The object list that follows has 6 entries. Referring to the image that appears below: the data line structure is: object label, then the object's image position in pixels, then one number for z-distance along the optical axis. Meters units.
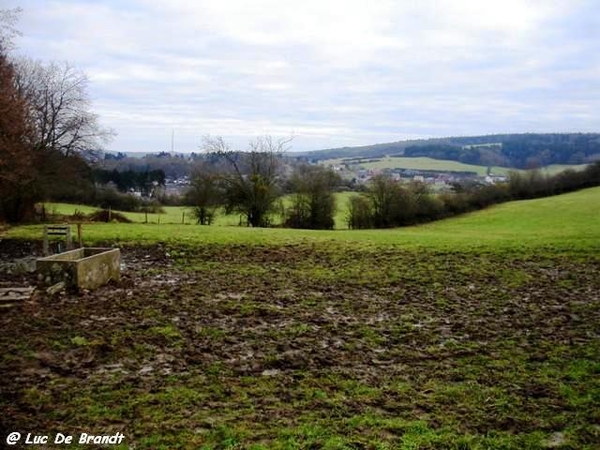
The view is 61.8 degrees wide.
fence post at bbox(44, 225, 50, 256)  15.77
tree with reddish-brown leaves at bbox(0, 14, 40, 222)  20.19
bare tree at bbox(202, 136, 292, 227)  43.59
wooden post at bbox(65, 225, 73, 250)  15.62
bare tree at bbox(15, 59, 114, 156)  30.73
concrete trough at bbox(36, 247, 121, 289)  11.99
